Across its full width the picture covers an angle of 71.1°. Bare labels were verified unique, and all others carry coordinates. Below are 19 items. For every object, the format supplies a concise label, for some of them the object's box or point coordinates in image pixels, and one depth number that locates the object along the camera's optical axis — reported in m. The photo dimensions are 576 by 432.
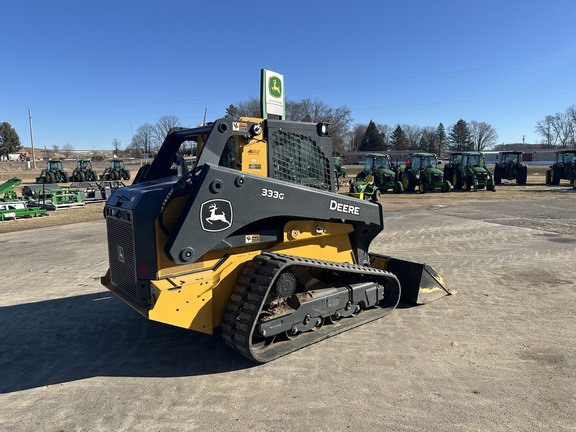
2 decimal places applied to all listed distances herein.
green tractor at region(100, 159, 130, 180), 34.00
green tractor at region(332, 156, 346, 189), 31.36
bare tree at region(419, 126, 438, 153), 99.66
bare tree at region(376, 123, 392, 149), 95.94
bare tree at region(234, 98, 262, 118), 57.66
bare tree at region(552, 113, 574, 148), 101.69
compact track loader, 3.75
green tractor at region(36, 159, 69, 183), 32.53
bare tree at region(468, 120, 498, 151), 103.69
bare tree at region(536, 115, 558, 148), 105.81
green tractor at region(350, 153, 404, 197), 24.42
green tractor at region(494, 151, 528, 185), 29.38
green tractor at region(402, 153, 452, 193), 23.83
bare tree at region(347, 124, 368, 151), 102.21
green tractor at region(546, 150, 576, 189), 27.34
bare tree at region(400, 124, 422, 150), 106.75
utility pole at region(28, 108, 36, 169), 61.72
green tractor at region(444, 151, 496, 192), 24.17
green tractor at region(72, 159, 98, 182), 34.28
